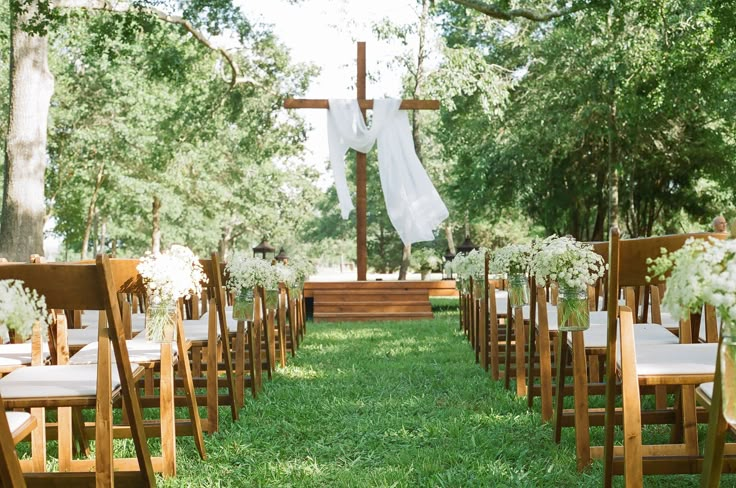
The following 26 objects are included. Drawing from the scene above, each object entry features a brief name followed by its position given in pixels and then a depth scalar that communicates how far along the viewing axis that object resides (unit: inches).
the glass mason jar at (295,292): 317.9
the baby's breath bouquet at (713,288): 73.5
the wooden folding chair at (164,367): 139.3
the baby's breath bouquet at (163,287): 143.6
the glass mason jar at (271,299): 247.6
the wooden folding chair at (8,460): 78.9
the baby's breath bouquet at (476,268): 270.5
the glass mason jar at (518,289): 203.3
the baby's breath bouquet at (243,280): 197.3
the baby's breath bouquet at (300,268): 334.9
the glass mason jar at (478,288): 268.1
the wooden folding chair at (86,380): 101.0
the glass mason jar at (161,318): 145.2
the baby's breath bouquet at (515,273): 198.8
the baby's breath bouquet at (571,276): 139.5
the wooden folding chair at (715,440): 84.2
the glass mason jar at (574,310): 139.4
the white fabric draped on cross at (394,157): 493.4
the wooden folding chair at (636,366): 106.1
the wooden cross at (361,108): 480.4
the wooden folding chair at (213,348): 163.6
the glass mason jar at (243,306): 197.0
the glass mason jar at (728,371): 77.2
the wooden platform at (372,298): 482.6
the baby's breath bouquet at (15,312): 81.0
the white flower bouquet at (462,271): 320.7
